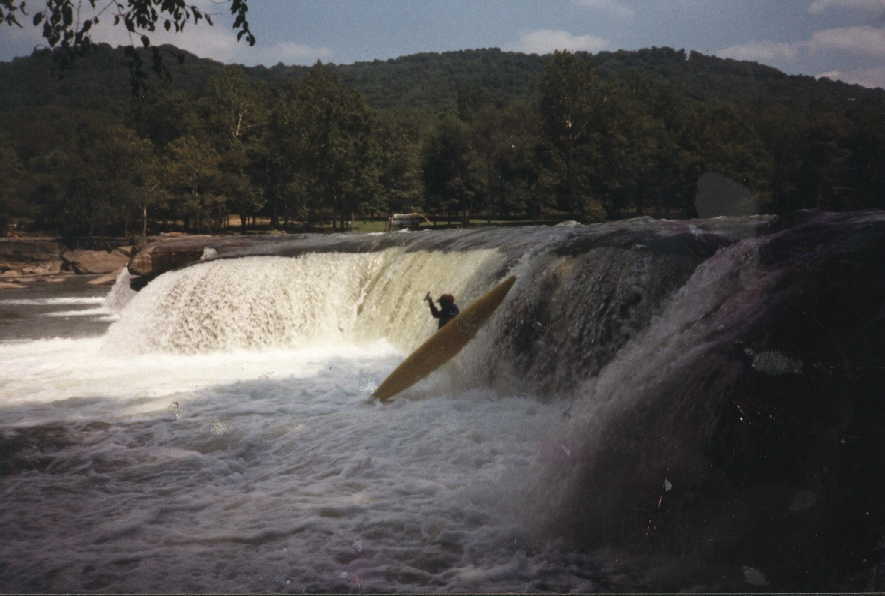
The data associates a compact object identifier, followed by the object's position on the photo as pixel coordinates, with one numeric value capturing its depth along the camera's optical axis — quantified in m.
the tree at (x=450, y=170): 51.25
